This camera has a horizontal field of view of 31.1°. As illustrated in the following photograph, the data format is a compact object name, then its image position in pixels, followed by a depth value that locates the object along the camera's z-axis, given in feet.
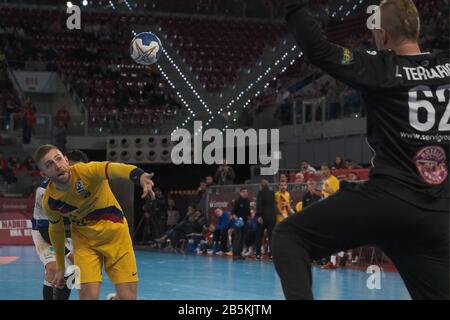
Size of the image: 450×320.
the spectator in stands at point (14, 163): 95.50
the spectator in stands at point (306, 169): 68.07
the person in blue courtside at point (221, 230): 73.92
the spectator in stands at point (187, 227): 79.56
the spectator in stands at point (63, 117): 92.99
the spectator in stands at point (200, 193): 82.17
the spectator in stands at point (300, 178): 66.33
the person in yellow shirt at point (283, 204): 64.13
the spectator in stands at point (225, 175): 82.28
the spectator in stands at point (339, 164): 64.34
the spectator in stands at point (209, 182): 81.31
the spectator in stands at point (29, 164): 96.17
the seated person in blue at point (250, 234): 68.80
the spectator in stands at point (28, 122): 94.17
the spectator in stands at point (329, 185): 53.16
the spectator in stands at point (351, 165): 63.88
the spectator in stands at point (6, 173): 93.91
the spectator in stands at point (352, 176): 56.12
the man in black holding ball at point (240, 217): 69.10
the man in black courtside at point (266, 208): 63.36
